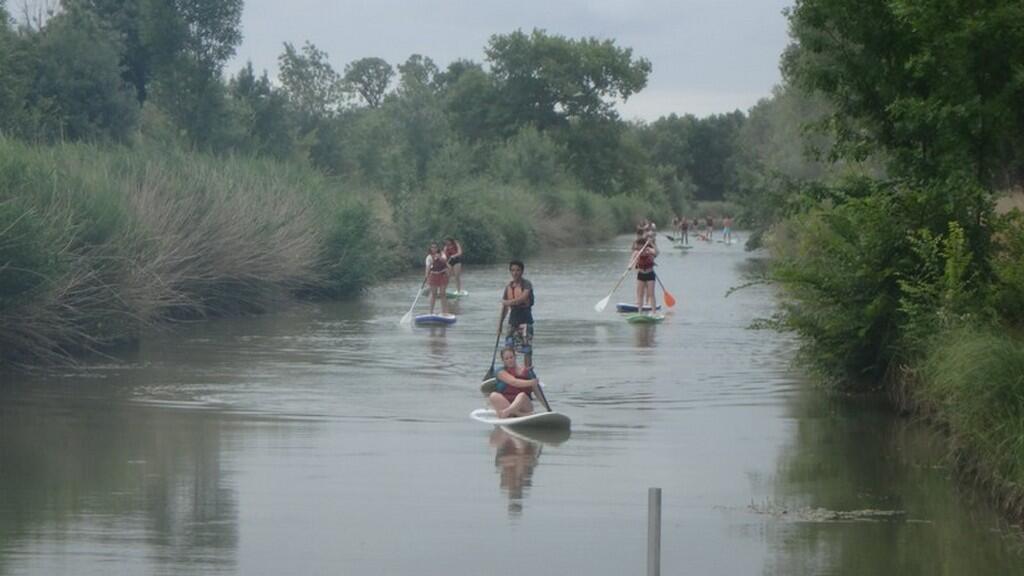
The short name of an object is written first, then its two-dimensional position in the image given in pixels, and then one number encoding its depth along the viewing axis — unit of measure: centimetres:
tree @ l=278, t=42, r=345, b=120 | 7250
